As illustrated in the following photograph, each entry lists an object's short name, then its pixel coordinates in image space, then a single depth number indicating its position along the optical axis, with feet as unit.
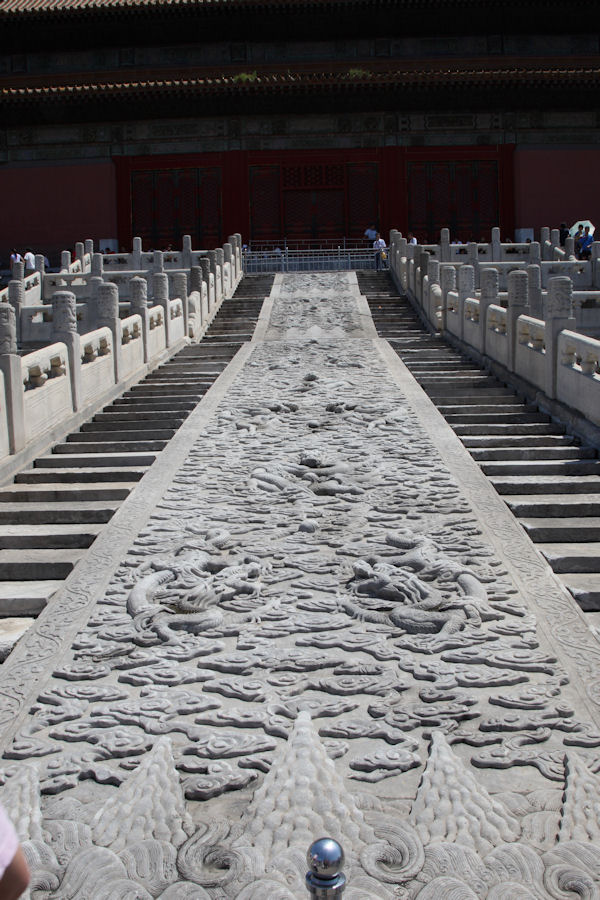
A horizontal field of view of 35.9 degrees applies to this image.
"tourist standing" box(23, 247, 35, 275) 83.71
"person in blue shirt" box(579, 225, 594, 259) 76.64
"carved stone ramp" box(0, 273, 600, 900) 10.90
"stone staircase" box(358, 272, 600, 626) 20.43
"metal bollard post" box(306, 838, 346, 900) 6.99
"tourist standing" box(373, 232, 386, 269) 81.41
